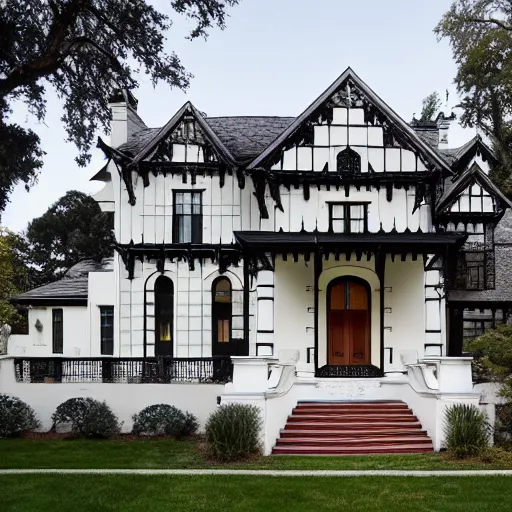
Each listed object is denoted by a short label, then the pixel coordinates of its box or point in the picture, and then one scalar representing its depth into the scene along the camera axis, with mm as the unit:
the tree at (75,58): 17453
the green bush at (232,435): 18312
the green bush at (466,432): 18281
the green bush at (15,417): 23078
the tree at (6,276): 36625
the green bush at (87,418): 22812
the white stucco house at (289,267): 24141
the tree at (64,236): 62312
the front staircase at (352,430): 19750
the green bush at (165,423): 22938
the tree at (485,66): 45625
